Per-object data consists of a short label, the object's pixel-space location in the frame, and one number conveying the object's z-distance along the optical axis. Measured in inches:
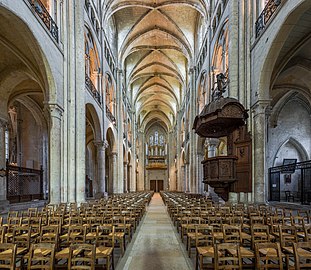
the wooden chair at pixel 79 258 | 155.3
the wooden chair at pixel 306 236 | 219.3
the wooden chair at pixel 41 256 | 160.6
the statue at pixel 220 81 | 502.4
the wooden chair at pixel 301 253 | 156.4
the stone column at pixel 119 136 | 1185.4
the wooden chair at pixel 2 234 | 213.0
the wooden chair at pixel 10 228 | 237.1
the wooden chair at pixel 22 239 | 206.5
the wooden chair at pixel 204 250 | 193.3
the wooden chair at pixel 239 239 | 191.8
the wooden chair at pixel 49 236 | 222.2
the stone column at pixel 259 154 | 485.7
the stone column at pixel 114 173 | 1110.6
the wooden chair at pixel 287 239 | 201.9
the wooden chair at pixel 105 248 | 188.6
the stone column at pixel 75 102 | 573.0
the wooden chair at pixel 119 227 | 253.6
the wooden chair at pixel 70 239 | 181.8
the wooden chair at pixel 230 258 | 160.6
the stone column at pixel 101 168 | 866.1
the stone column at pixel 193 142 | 1086.0
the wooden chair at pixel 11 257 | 160.7
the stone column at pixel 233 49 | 569.6
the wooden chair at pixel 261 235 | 218.0
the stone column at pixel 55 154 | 508.4
